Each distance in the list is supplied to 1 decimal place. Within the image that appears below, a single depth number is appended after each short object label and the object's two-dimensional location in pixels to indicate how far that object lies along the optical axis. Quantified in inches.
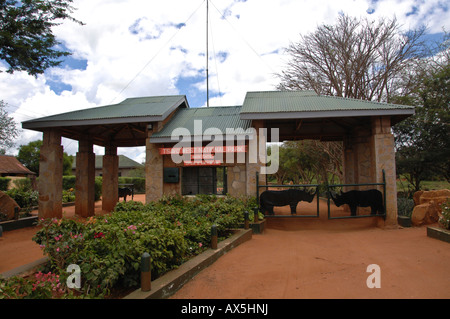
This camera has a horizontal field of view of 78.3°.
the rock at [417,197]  392.0
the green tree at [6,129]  1122.0
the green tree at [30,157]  1479.3
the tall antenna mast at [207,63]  658.3
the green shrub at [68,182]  926.4
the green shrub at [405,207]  372.2
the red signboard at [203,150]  360.4
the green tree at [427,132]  449.4
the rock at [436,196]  343.6
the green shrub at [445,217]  265.9
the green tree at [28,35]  383.2
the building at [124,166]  1593.3
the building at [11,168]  1163.9
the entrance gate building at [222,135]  335.9
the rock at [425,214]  332.2
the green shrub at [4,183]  885.8
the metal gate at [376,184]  324.8
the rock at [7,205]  391.8
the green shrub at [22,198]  452.1
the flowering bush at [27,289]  112.1
